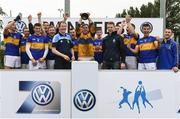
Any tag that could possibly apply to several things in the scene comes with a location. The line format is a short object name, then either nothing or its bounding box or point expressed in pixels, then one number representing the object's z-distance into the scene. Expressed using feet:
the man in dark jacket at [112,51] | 22.97
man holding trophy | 24.07
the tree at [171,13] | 125.70
